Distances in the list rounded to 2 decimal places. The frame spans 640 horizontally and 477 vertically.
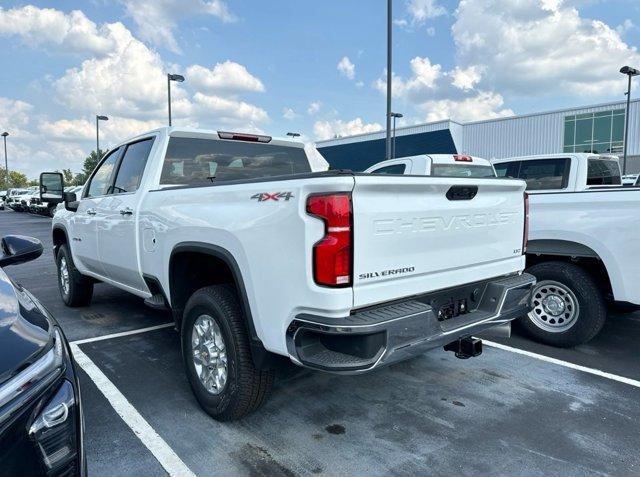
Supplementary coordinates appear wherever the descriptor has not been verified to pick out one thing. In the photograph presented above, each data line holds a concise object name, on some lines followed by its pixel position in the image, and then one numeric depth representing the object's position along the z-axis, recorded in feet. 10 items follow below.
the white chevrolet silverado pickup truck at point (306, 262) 8.17
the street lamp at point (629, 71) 76.94
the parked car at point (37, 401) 5.20
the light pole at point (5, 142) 173.47
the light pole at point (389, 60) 42.32
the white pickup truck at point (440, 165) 24.81
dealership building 132.05
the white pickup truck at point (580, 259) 13.88
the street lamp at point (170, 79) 67.31
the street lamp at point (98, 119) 109.70
